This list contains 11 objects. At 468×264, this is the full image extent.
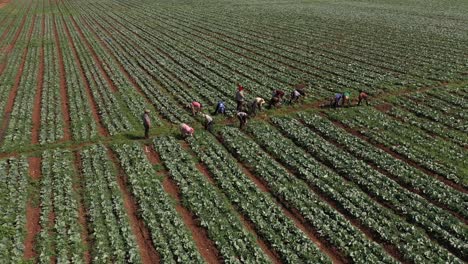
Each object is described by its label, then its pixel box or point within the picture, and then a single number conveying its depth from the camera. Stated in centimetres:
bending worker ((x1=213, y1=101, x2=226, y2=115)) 2689
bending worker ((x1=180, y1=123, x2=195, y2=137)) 2366
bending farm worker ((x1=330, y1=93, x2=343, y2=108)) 2775
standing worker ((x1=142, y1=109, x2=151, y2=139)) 2328
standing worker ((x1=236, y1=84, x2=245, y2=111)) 2617
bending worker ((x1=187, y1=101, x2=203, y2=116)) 2686
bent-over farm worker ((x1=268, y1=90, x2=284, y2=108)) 2780
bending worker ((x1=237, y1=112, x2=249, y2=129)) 2469
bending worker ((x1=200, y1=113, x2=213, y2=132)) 2453
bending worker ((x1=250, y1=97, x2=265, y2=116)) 2641
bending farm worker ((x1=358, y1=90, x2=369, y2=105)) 2788
